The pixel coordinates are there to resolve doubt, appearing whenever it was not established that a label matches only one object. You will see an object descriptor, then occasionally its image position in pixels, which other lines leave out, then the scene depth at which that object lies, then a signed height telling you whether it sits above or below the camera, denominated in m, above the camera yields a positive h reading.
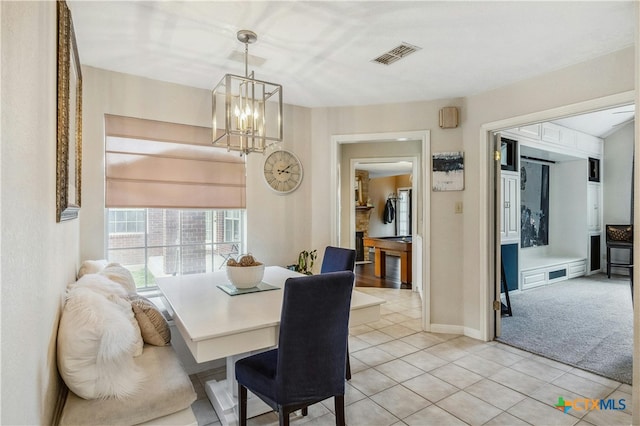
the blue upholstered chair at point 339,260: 2.78 -0.42
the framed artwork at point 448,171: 3.62 +0.44
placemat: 2.31 -0.55
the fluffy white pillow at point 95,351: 1.38 -0.58
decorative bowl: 2.34 -0.44
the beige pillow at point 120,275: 2.19 -0.42
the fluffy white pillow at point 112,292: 1.81 -0.44
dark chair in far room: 5.96 -0.50
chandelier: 2.07 +0.63
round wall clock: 3.78 +0.46
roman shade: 3.00 +0.43
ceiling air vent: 2.55 +1.24
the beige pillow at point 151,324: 1.94 -0.66
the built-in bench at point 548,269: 5.36 -0.99
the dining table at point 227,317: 1.64 -0.57
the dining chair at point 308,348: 1.64 -0.69
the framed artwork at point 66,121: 1.50 +0.45
